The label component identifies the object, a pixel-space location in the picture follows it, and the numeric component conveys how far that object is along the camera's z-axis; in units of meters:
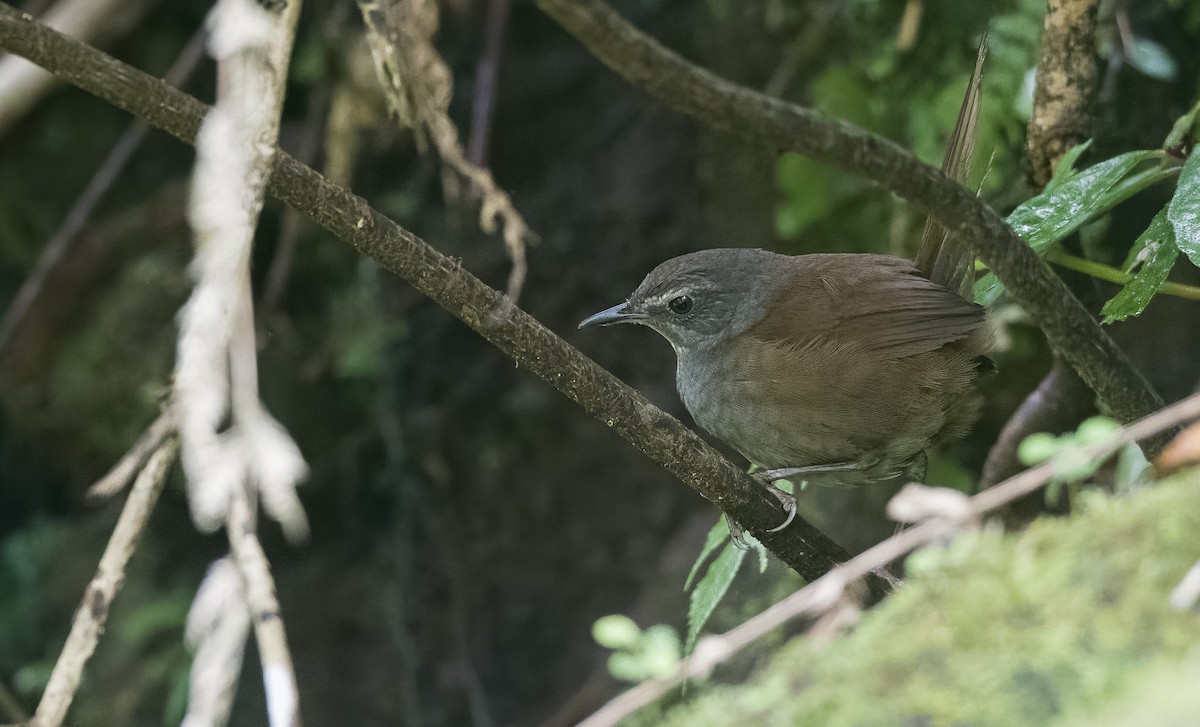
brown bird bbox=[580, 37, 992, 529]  5.32
